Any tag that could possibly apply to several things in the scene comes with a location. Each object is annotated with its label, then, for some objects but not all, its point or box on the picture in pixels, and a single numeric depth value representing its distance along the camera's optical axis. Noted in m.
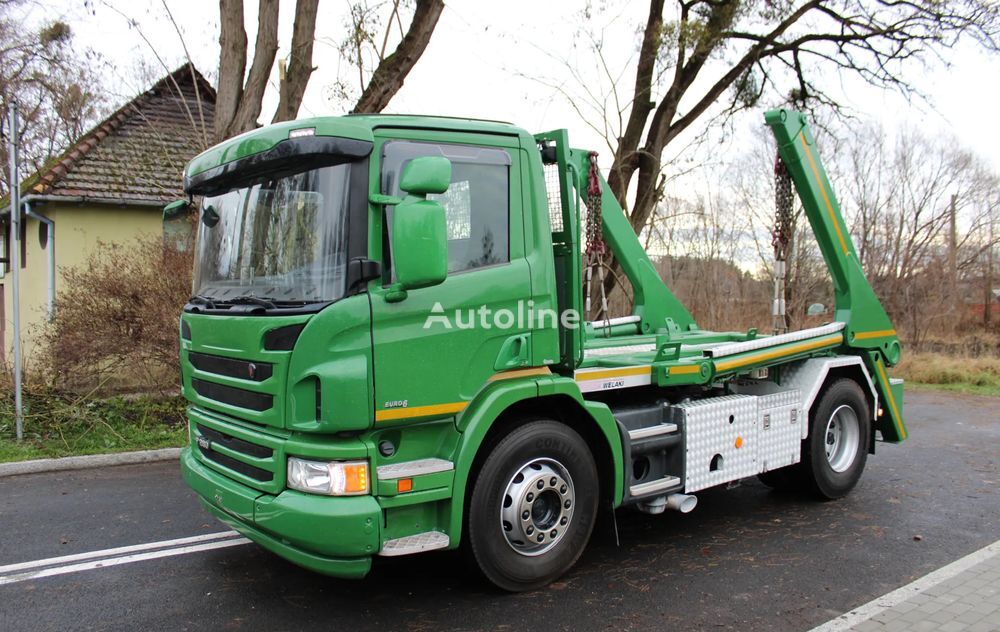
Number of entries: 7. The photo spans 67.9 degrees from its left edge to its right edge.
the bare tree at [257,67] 10.27
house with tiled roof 12.95
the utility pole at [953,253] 25.39
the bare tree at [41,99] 16.55
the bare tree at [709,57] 15.44
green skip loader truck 3.73
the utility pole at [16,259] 7.67
